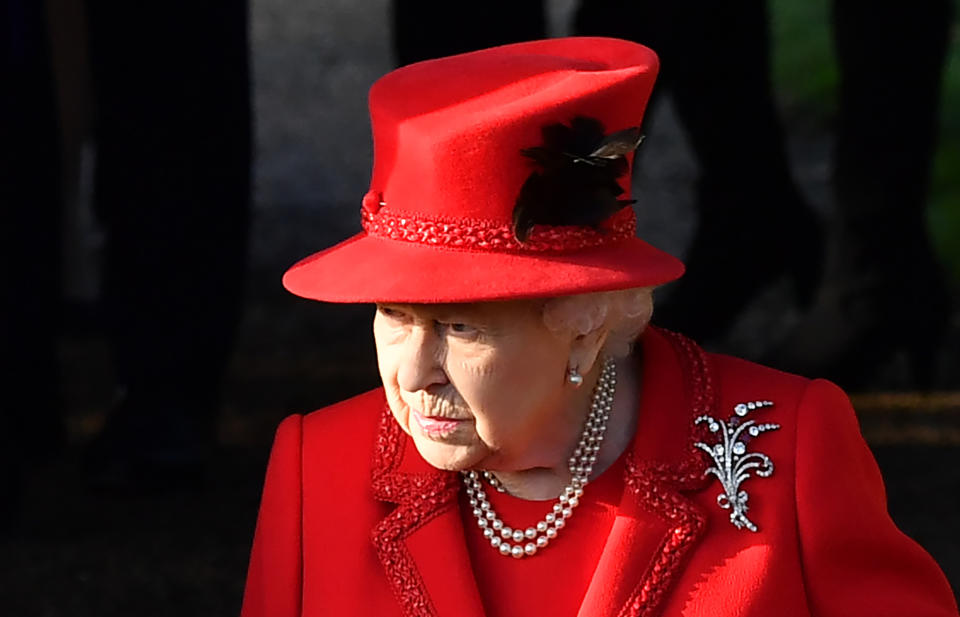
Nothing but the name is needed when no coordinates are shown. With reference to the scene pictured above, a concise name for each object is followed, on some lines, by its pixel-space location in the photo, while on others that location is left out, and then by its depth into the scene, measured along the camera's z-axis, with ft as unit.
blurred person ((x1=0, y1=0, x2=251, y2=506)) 23.11
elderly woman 13.39
